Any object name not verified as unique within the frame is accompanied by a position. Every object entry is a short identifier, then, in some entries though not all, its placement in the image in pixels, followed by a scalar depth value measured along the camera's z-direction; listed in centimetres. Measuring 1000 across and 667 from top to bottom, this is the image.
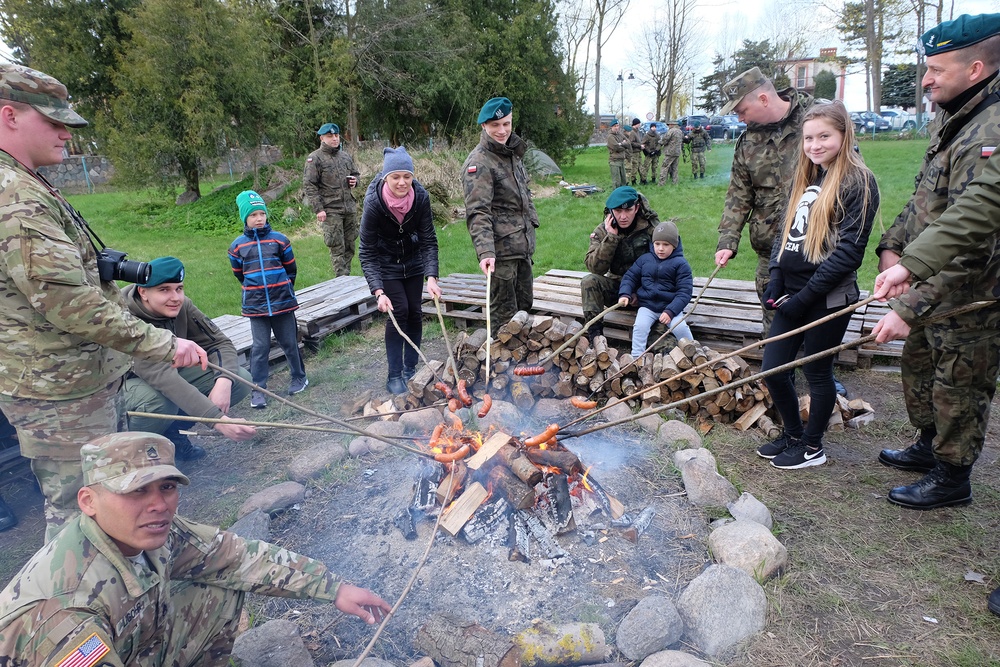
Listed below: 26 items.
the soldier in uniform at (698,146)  1688
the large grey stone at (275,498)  343
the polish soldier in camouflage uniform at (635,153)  1582
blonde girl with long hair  320
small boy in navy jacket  478
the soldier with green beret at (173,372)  355
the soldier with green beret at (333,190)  805
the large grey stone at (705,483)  335
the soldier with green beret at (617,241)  492
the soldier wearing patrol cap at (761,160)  407
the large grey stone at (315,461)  380
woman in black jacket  445
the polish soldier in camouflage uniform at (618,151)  1467
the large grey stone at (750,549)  283
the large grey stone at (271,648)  238
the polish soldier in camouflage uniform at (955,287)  270
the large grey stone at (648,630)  246
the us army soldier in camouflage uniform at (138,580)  165
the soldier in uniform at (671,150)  1594
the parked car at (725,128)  3095
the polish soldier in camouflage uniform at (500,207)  475
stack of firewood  433
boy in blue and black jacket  489
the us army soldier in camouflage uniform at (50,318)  232
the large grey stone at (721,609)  252
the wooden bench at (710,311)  504
